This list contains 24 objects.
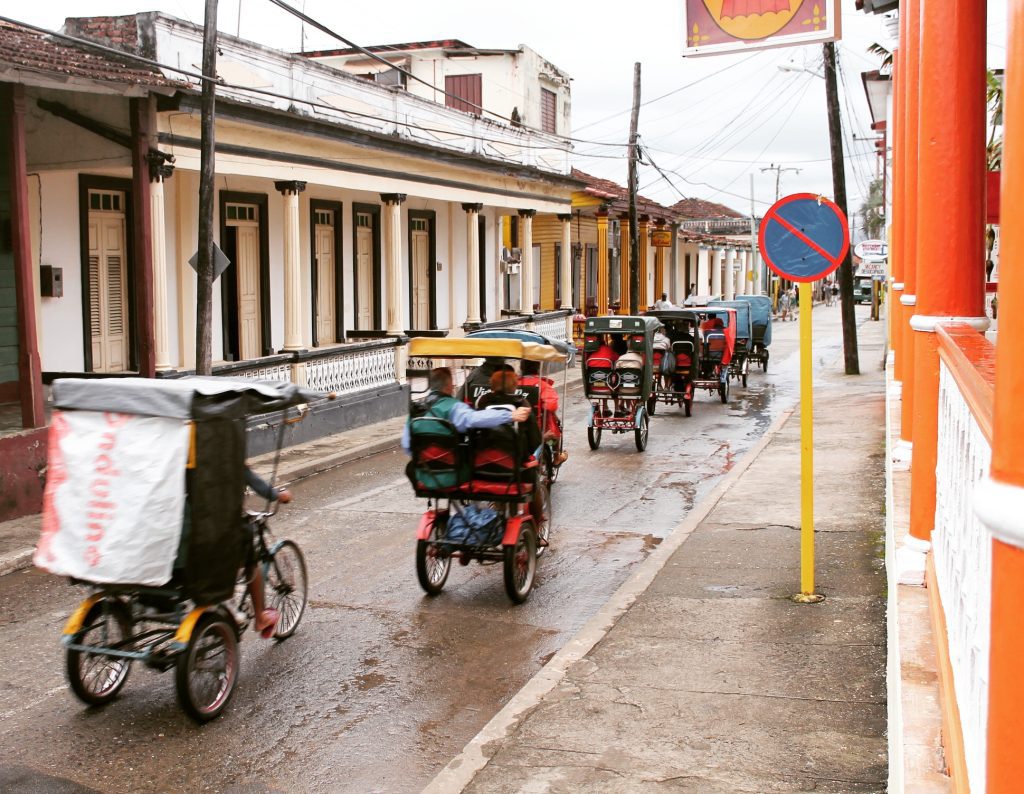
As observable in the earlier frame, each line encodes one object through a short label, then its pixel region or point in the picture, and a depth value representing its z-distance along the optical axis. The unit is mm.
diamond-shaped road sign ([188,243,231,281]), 14461
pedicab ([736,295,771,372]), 29416
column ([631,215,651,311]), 45656
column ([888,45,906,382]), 11562
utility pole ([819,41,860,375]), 26625
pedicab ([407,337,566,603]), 8711
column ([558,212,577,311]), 31578
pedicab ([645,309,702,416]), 20203
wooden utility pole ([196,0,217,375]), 13922
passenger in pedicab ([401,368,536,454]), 8578
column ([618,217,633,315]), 42406
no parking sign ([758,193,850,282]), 7938
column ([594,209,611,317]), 35812
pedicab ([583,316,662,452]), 16578
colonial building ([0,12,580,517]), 14359
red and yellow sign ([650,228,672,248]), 42531
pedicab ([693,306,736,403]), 22359
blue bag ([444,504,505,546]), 8891
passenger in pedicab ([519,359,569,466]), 11219
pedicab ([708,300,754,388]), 25931
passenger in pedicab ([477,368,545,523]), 8711
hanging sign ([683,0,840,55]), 7816
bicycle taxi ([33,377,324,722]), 6215
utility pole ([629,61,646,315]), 33938
